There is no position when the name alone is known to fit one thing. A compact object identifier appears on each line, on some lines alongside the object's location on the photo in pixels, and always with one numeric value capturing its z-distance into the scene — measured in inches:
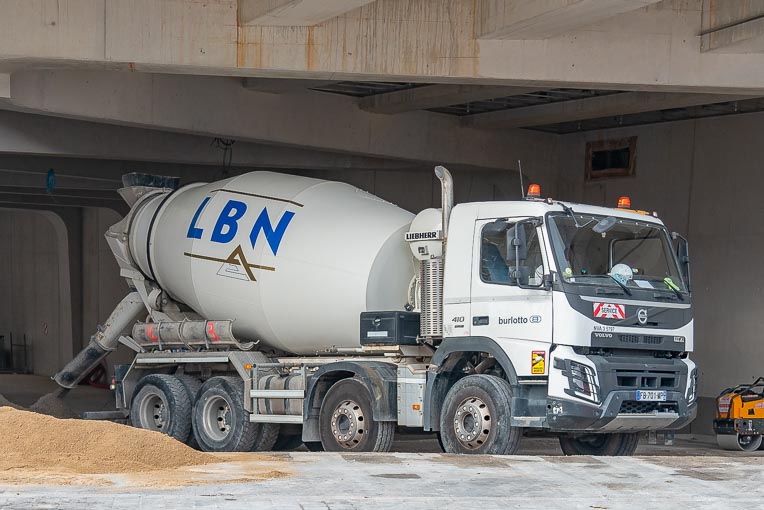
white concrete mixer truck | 478.0
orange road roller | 679.1
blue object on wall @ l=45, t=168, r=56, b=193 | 965.2
